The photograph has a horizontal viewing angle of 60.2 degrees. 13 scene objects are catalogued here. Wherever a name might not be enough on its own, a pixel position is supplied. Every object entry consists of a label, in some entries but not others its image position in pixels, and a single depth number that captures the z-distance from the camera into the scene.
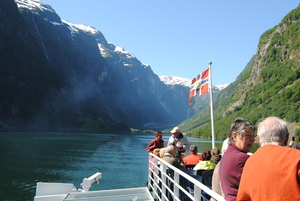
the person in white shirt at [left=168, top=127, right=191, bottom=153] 8.59
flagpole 10.75
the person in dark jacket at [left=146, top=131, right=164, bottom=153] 9.60
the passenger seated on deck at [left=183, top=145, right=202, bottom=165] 7.55
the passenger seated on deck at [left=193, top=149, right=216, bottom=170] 5.87
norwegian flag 12.13
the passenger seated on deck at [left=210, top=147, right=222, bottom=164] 6.41
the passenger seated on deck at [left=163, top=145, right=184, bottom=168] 6.30
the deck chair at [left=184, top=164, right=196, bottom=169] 7.38
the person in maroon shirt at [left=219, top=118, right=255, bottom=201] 3.03
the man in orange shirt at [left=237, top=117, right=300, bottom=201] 1.87
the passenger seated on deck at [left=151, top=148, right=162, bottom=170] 8.35
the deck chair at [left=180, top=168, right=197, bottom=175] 5.68
